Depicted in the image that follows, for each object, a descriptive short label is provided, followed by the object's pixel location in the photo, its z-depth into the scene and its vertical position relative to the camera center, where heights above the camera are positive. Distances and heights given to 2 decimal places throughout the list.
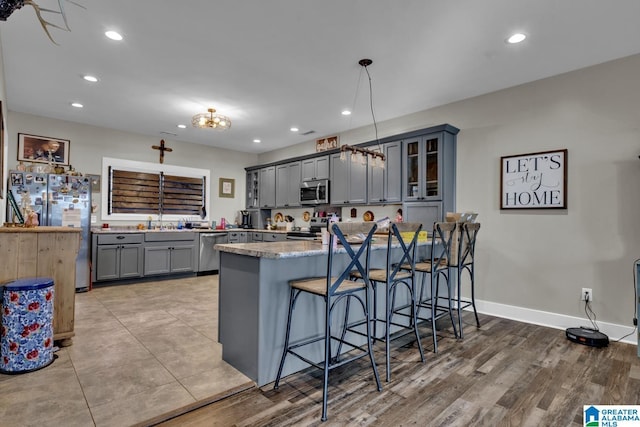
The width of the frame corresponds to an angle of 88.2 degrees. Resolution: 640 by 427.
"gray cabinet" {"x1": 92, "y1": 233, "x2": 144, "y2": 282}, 5.00 -0.62
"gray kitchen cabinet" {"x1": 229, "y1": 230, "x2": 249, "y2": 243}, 6.56 -0.37
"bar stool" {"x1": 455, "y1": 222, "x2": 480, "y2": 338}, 3.11 -0.25
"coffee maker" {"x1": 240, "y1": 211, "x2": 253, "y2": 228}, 7.36 -0.05
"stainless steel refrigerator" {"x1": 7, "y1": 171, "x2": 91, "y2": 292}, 4.45 +0.22
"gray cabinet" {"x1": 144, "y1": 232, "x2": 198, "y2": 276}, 5.51 -0.62
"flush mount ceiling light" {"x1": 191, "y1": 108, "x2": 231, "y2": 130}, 4.25 +1.25
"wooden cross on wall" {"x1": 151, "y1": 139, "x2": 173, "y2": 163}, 6.21 +1.30
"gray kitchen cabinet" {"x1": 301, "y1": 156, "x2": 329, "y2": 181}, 5.84 +0.92
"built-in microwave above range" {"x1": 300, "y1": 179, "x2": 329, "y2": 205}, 5.76 +0.48
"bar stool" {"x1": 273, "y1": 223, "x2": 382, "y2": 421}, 1.88 -0.43
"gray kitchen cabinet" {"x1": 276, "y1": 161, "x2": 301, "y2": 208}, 6.41 +0.67
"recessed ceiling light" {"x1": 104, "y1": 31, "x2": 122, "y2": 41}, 2.83 +1.57
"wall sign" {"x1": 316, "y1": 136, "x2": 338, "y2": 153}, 5.95 +1.39
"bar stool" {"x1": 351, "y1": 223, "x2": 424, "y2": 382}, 2.25 -0.42
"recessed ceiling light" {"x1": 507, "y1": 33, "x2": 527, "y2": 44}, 2.79 +1.57
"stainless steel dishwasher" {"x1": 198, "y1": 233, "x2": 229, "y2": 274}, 6.12 -0.67
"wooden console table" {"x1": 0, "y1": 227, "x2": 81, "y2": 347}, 2.48 -0.35
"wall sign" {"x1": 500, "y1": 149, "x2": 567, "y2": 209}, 3.45 +0.44
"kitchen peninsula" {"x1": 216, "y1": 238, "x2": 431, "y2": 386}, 2.13 -0.59
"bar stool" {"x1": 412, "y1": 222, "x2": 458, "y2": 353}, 2.85 -0.43
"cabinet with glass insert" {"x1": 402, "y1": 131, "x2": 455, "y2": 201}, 4.12 +0.68
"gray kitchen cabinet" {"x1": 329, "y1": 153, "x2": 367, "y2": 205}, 5.17 +0.60
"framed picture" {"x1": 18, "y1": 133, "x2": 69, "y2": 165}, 4.93 +1.03
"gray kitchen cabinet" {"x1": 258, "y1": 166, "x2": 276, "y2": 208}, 6.92 +0.65
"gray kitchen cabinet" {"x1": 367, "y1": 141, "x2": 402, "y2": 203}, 4.59 +0.59
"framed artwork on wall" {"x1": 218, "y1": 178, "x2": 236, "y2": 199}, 7.18 +0.66
